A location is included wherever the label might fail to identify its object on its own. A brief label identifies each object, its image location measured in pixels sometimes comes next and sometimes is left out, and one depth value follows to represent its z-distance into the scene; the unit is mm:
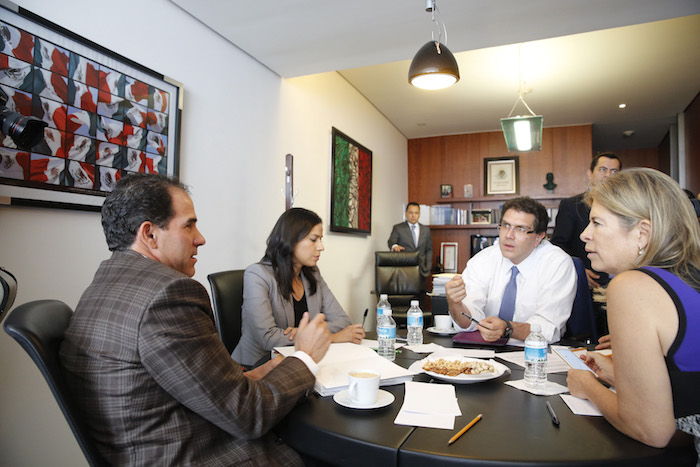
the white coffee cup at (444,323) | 2070
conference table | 826
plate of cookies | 1230
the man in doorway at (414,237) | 5870
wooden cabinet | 6312
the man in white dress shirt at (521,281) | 2004
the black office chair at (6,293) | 1202
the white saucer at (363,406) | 1037
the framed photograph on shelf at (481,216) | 6633
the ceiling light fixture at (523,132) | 3770
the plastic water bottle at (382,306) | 1700
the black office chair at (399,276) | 4699
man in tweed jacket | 893
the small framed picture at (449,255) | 6738
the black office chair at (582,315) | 2166
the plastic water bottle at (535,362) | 1222
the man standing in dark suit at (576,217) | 3061
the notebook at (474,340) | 1763
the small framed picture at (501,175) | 6562
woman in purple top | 876
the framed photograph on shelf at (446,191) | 6840
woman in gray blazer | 1961
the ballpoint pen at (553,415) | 972
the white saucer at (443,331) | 2014
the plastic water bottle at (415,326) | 1730
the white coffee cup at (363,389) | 1050
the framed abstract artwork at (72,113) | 1654
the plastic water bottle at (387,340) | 1530
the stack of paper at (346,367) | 1168
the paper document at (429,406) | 976
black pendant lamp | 2252
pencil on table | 879
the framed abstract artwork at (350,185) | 4337
